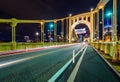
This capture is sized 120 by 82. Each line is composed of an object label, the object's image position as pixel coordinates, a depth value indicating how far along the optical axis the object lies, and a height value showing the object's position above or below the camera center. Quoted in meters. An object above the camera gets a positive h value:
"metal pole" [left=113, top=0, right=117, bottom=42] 6.10 +1.60
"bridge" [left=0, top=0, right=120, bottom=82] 3.15 -1.55
